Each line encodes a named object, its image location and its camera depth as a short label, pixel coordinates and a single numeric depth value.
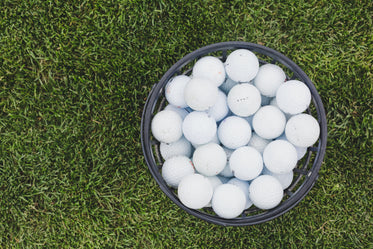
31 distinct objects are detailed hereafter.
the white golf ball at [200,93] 0.73
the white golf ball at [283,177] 0.78
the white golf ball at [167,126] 0.76
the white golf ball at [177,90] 0.78
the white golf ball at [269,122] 0.76
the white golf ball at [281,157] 0.74
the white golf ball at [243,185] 0.78
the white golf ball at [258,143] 0.80
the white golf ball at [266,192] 0.75
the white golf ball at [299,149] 0.78
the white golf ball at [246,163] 0.75
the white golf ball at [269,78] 0.78
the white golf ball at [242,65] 0.75
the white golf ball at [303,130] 0.74
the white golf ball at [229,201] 0.74
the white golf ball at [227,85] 0.81
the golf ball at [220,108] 0.79
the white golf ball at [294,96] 0.75
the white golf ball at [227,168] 0.80
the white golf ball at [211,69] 0.77
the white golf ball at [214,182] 0.79
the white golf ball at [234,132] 0.76
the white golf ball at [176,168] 0.77
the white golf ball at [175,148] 0.79
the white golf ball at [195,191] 0.74
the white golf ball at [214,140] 0.79
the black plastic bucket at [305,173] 0.76
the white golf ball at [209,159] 0.75
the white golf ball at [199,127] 0.74
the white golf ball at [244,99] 0.75
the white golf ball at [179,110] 0.80
